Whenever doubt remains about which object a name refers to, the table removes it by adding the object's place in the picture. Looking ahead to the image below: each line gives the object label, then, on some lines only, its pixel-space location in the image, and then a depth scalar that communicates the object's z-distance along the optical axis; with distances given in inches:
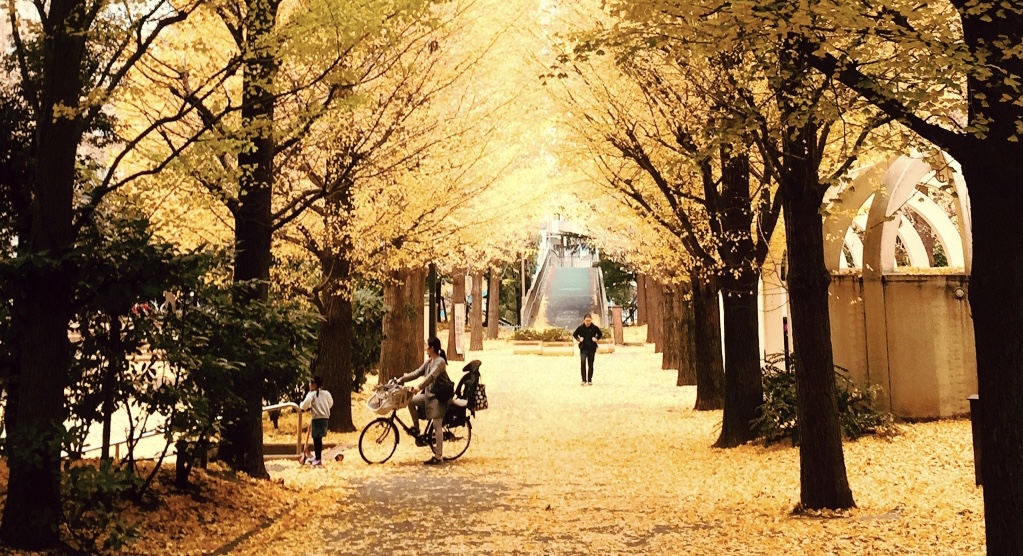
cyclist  481.8
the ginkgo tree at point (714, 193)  492.1
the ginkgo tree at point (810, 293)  317.4
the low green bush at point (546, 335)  1501.0
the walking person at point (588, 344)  970.7
